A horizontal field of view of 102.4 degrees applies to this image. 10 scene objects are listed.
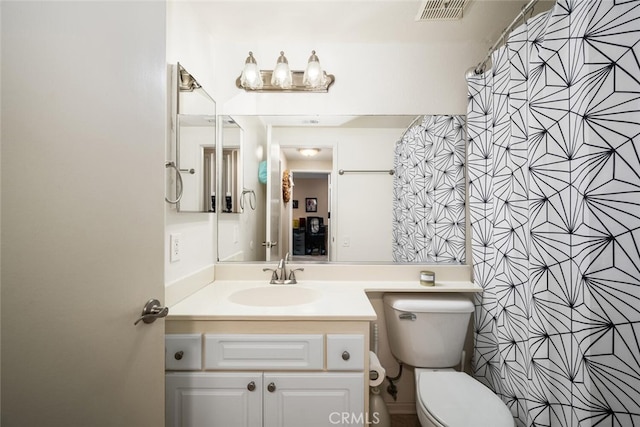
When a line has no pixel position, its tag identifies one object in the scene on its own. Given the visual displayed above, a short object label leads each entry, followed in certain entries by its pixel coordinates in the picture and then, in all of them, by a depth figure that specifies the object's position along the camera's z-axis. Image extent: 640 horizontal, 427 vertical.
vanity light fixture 1.45
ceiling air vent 1.26
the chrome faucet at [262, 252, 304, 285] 1.46
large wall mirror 1.57
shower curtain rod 1.05
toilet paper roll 1.12
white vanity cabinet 1.01
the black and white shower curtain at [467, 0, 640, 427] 0.74
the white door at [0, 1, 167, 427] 0.50
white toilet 1.19
